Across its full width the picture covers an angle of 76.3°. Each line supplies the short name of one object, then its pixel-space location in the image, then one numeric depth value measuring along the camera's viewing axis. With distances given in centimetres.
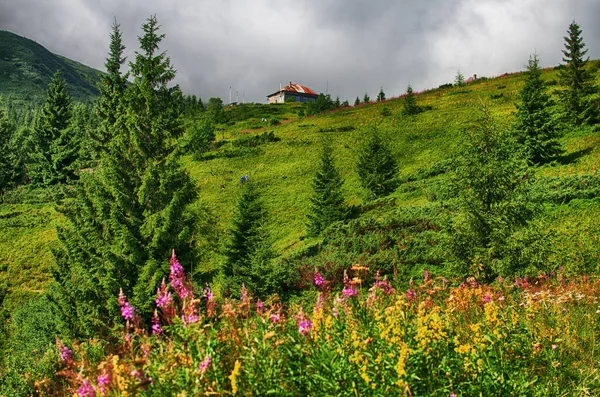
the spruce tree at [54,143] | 4741
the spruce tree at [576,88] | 2961
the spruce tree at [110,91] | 2191
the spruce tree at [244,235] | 1790
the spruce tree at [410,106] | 4937
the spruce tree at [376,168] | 2897
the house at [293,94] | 12825
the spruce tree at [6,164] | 4906
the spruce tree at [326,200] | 2536
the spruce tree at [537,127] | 2452
